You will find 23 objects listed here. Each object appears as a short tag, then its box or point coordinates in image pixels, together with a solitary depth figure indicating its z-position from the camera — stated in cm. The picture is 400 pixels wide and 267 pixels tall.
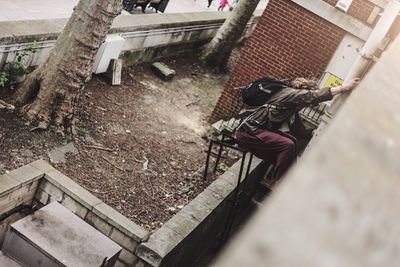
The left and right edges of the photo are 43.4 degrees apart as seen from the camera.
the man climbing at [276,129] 683
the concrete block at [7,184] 554
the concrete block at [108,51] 996
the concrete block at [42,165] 621
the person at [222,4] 1984
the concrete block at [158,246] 564
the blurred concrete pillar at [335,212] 64
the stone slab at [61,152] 710
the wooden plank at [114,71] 1028
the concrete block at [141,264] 574
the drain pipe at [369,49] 565
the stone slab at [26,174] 585
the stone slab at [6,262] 490
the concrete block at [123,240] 585
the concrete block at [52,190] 616
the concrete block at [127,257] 587
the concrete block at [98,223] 599
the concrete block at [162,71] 1195
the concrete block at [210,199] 688
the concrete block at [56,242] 480
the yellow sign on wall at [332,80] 981
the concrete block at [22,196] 583
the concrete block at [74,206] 608
